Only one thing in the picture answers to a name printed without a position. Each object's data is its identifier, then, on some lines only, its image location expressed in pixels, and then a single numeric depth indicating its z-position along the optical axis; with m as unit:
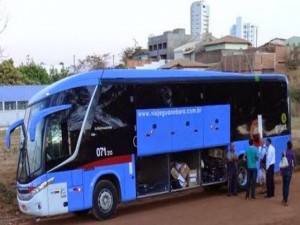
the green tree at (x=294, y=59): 70.31
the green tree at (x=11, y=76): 65.75
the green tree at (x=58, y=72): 78.75
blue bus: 12.03
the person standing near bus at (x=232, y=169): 15.92
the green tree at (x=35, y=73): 75.96
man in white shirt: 15.09
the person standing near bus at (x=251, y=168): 15.25
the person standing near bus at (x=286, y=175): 14.27
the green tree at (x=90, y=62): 77.44
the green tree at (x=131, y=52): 107.47
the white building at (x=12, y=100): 55.12
